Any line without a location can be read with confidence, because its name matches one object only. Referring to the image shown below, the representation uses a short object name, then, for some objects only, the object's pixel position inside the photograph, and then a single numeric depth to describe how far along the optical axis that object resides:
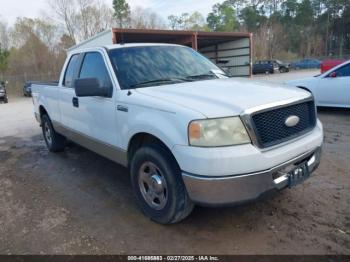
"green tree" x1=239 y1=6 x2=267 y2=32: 71.50
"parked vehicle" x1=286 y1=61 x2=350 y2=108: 8.09
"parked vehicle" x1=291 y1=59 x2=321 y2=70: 44.81
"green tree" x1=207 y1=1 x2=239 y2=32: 74.50
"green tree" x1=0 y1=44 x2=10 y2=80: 38.00
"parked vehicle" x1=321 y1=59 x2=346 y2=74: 13.59
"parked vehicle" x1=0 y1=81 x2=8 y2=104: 23.08
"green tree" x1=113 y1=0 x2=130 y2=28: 57.09
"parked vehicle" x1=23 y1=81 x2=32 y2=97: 28.64
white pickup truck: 2.69
